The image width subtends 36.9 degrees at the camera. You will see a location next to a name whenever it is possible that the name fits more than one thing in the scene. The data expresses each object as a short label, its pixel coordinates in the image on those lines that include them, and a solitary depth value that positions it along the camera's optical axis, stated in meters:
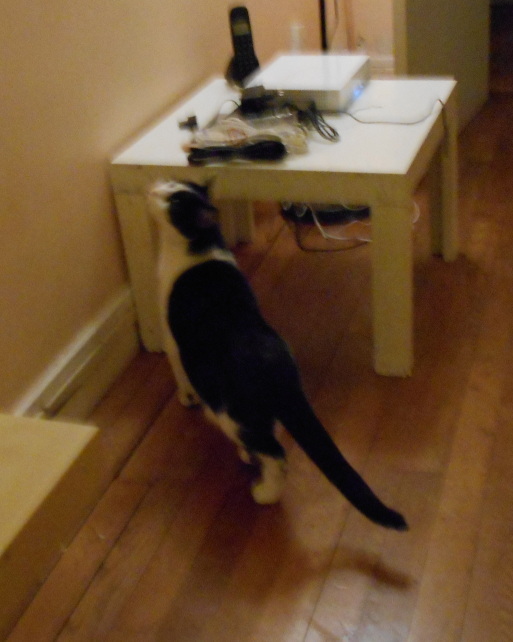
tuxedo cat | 1.21
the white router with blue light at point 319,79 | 1.74
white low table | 1.48
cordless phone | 1.99
